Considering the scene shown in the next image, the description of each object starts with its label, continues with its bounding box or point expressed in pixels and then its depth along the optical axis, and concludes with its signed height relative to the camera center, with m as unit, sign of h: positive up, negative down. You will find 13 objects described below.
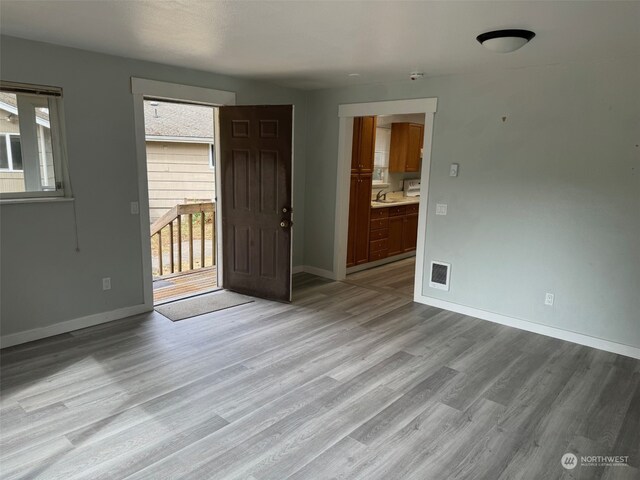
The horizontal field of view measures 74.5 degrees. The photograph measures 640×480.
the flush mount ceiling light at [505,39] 2.61 +0.79
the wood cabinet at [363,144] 5.59 +0.24
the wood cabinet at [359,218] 5.72 -0.77
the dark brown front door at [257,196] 4.33 -0.39
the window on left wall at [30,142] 3.19 +0.08
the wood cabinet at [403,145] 6.90 +0.30
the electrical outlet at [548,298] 3.81 -1.17
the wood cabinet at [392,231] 6.20 -1.02
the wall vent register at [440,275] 4.46 -1.17
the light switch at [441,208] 4.38 -0.45
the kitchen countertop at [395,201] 6.27 -0.59
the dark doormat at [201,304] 4.15 -1.51
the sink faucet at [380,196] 6.92 -0.53
